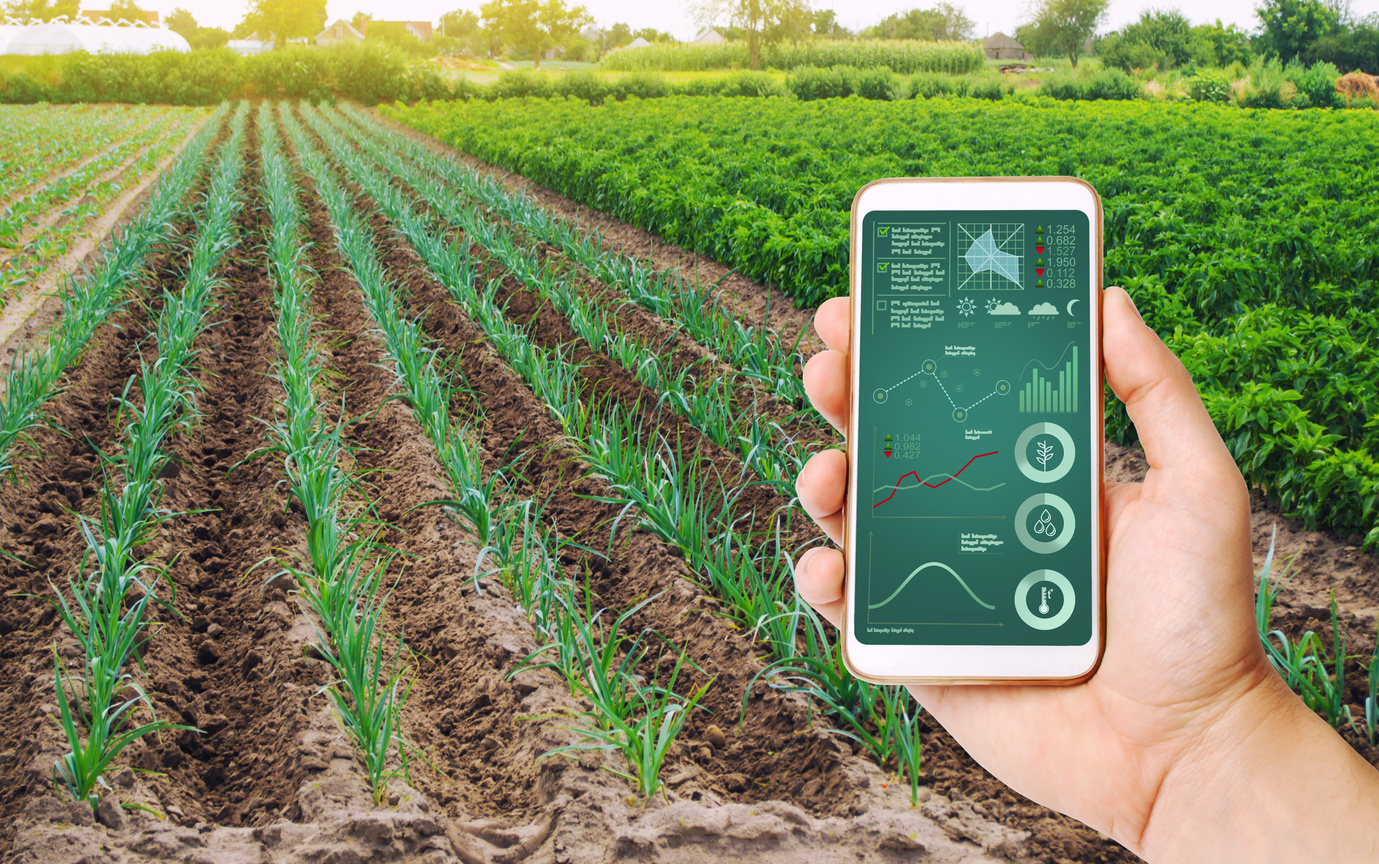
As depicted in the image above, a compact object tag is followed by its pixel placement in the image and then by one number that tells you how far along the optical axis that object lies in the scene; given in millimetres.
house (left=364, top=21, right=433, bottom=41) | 94138
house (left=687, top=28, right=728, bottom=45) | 86688
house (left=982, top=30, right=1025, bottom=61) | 81812
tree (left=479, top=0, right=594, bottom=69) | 67875
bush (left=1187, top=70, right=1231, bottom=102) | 33469
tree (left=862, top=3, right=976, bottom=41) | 73125
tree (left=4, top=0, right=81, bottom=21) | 79062
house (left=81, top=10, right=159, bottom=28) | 88412
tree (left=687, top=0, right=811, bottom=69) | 61750
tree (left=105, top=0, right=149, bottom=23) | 90375
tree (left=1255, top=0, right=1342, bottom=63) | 47469
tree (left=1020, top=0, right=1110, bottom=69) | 67250
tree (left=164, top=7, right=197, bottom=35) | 91812
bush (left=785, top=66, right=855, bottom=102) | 36156
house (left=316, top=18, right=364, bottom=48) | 80588
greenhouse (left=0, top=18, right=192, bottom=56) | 54031
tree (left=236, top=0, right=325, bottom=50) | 73125
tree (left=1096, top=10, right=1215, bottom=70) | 50156
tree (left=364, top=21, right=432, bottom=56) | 82125
